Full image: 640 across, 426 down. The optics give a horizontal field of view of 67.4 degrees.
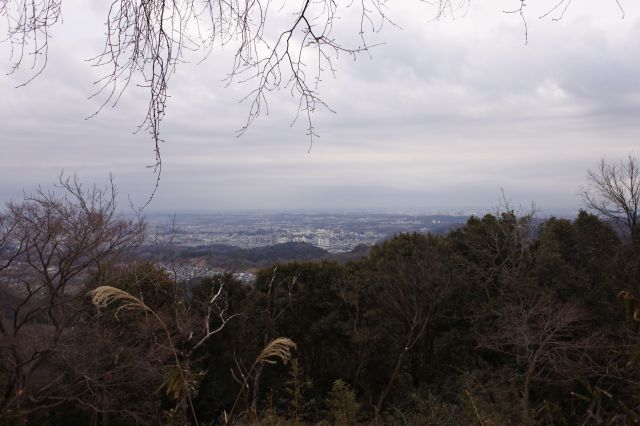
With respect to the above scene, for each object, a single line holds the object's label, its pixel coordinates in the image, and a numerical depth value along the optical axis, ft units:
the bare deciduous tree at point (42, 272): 34.91
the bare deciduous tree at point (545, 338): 36.96
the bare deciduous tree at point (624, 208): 53.01
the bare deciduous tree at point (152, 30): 5.44
